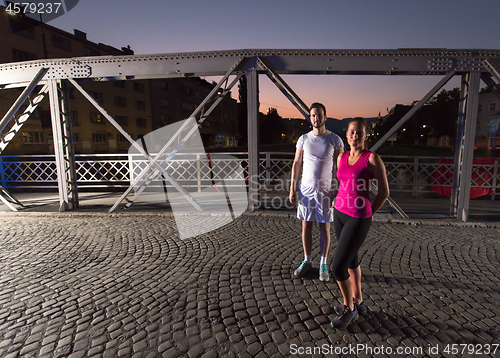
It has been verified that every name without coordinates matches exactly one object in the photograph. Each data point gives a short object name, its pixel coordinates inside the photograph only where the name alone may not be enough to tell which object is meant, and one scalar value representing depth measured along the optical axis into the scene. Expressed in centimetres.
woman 257
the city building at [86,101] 2664
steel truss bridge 605
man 350
